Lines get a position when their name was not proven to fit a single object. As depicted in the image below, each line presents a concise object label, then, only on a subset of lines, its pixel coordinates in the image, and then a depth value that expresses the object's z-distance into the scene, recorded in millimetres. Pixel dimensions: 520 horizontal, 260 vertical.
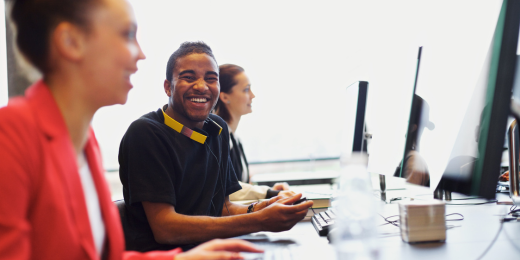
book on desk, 1477
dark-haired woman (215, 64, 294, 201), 2578
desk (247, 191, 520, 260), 778
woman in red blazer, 505
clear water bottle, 771
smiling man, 1109
